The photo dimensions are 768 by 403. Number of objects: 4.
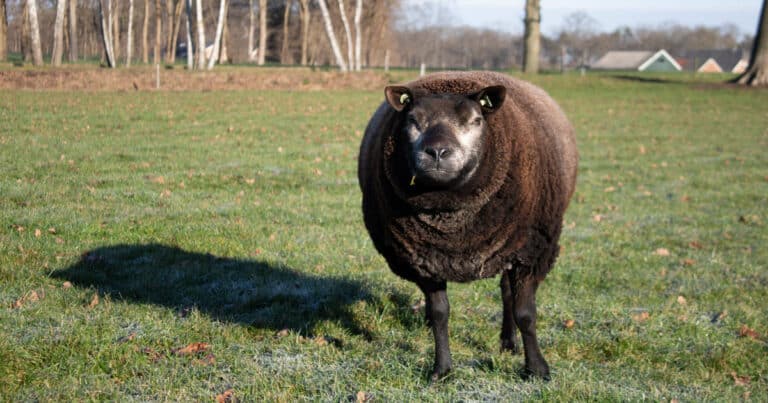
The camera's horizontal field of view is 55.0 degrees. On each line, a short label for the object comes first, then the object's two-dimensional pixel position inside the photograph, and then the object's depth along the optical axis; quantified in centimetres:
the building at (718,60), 12469
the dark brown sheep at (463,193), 460
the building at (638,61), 12044
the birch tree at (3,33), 3525
